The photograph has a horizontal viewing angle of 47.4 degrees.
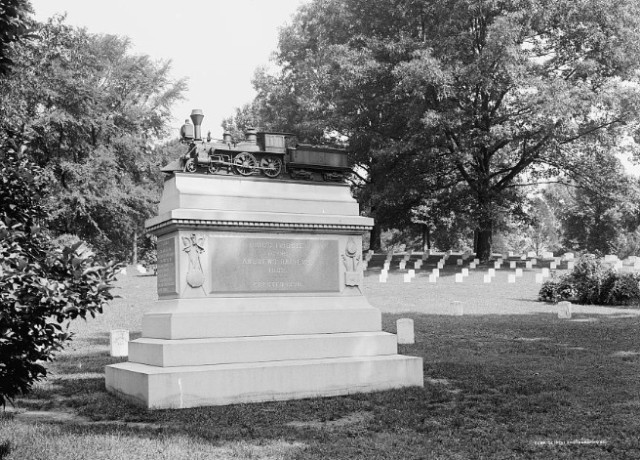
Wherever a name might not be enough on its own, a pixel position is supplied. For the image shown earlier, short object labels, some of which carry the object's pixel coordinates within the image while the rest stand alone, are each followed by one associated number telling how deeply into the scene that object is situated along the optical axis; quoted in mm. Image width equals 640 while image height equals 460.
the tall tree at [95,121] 40500
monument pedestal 9625
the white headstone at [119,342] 14172
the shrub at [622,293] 26234
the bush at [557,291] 26500
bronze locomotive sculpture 10461
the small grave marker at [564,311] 20797
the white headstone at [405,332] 15320
